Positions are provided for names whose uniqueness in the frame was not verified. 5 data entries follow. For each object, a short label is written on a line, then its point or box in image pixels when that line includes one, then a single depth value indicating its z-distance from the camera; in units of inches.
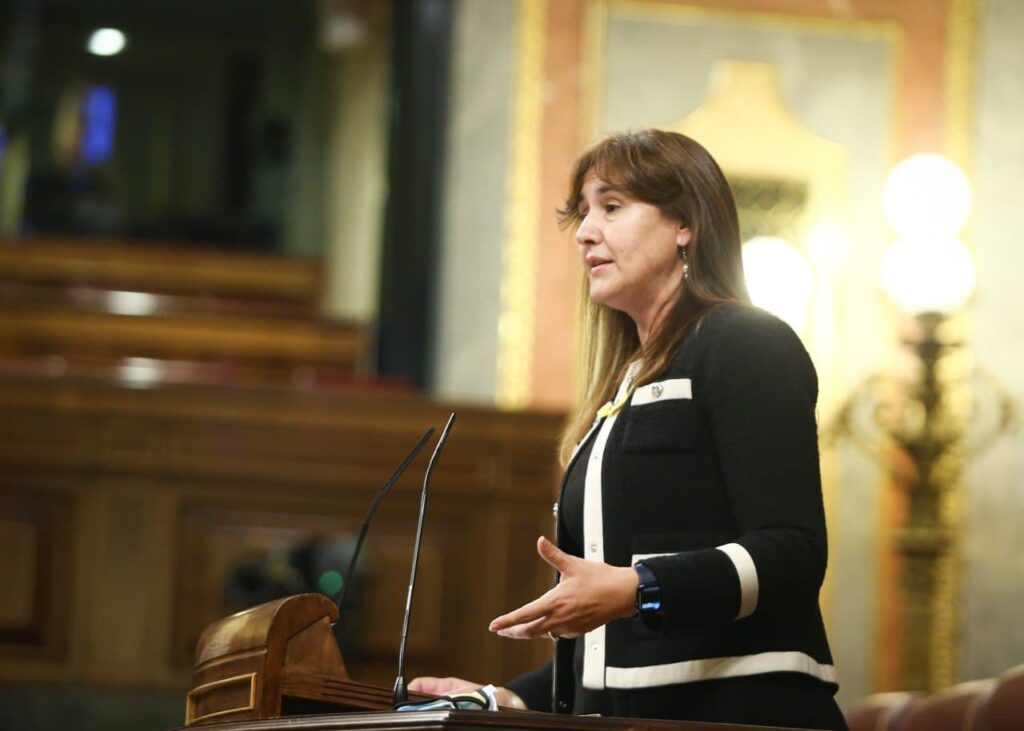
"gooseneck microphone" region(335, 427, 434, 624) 285.1
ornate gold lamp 543.7
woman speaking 277.2
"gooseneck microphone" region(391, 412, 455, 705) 276.3
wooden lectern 277.8
